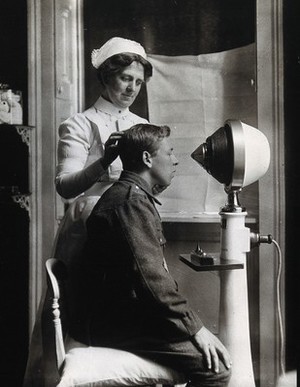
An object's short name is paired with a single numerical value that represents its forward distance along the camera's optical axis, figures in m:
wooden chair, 1.28
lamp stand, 1.42
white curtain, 1.71
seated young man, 1.29
